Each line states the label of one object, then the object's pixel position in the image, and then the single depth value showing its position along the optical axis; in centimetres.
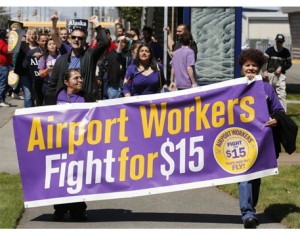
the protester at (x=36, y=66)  1456
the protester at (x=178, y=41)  1342
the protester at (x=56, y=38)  1052
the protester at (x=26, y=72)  1648
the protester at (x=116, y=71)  1573
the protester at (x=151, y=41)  1742
